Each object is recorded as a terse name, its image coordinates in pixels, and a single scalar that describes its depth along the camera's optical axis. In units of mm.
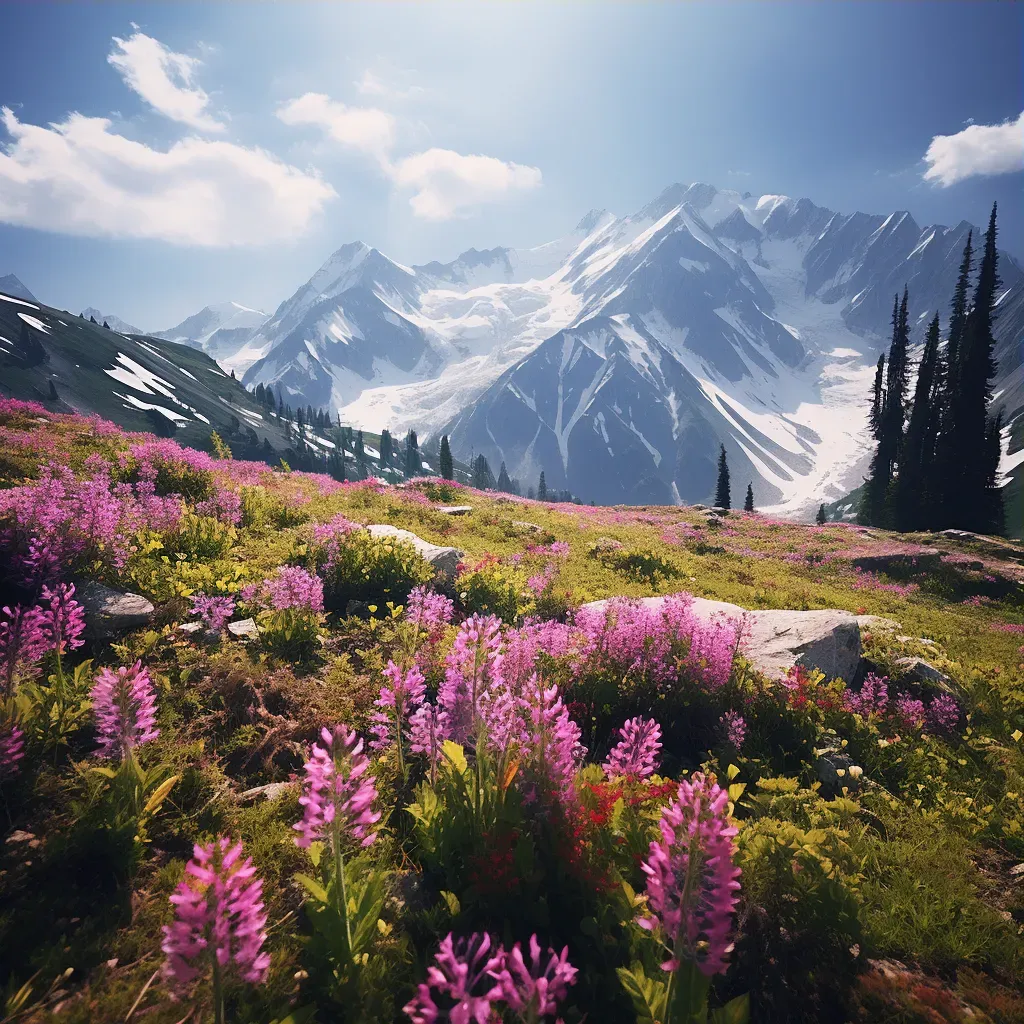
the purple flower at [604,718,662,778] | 4164
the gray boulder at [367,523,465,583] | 9914
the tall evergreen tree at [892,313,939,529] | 49188
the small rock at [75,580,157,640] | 5973
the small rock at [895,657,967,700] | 7793
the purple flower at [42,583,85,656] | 4629
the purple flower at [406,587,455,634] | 6141
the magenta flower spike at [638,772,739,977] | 2350
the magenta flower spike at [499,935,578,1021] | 2002
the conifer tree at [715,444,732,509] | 76062
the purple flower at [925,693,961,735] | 6898
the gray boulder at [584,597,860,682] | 7637
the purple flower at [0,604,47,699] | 4184
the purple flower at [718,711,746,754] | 5730
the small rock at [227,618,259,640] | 6746
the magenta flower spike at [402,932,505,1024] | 1936
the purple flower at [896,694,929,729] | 6835
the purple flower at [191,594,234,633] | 6480
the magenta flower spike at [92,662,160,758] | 3652
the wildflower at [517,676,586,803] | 3834
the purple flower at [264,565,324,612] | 6906
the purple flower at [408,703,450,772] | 4148
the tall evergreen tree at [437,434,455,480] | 108812
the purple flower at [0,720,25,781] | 3575
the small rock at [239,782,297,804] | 4457
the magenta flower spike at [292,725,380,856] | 2809
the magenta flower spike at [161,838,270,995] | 2131
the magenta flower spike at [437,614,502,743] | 4195
